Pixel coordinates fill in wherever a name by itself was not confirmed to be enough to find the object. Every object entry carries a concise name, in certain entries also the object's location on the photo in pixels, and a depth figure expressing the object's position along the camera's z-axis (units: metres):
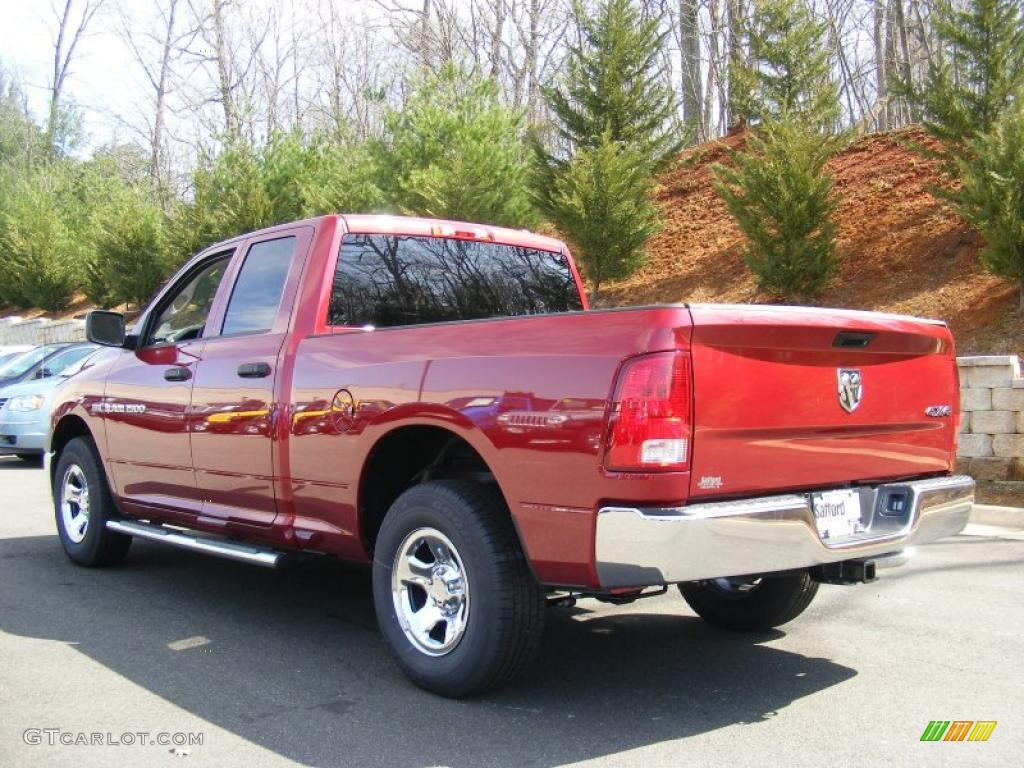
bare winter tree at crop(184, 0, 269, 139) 36.69
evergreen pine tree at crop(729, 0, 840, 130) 16.59
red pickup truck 3.44
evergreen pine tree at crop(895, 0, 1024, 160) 13.44
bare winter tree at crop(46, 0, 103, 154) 46.25
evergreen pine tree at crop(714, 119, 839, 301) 13.82
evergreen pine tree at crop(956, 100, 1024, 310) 11.39
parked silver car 12.72
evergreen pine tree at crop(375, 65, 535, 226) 16.53
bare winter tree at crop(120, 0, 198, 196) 39.56
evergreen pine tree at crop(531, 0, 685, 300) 15.80
